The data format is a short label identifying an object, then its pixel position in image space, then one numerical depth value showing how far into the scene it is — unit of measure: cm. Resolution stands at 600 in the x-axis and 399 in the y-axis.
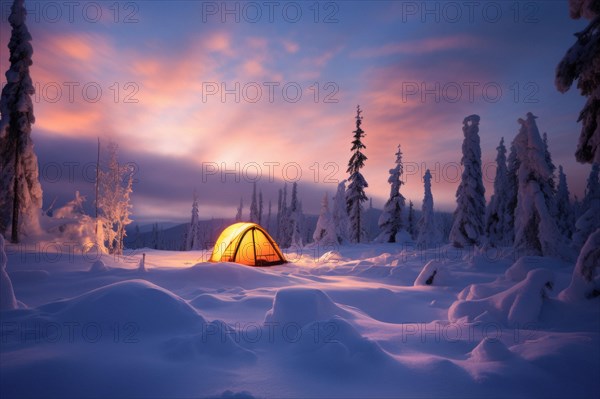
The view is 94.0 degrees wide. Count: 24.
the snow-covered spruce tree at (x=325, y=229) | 2870
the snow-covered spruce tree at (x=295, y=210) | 4805
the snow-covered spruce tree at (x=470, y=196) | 2241
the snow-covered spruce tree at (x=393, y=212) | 3228
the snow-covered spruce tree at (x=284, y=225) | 5417
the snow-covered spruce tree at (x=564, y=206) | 3306
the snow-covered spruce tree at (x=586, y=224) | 1216
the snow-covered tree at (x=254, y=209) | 6619
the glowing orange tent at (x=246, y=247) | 1385
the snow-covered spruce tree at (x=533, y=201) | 1387
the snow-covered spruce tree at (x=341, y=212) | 3262
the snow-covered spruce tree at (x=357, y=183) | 3194
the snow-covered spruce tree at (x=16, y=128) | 1752
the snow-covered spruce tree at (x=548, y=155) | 2936
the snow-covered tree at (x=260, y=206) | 6881
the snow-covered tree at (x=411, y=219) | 4539
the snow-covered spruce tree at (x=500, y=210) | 2917
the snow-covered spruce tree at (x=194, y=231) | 4975
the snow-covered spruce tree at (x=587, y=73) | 538
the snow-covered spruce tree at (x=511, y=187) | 2885
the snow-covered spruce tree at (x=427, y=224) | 3006
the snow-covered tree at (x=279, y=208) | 6856
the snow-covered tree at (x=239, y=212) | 6769
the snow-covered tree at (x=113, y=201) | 1978
